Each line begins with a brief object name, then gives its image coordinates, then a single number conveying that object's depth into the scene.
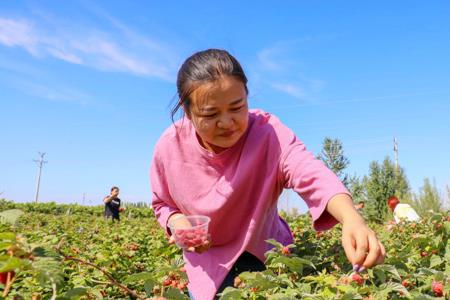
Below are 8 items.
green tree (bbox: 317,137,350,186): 32.16
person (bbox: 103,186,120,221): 12.68
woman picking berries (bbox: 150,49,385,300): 2.01
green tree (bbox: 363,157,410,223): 22.48
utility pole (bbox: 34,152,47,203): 48.53
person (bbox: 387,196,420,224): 6.29
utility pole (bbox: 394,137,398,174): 37.53
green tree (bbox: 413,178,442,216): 14.01
